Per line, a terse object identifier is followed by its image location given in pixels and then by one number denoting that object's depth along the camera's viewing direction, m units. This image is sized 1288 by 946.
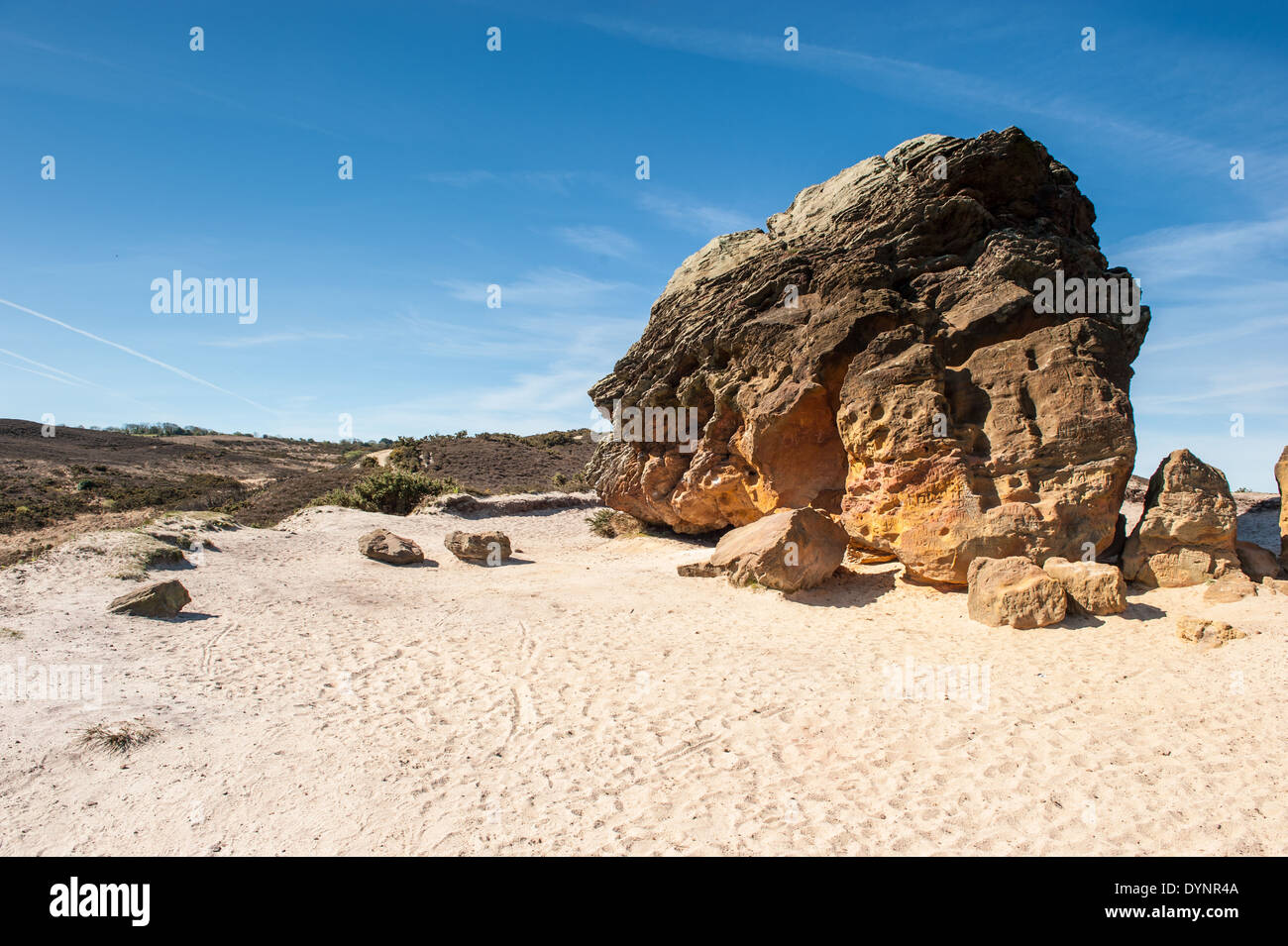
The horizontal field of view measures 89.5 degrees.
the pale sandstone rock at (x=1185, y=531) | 10.34
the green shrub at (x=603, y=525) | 21.47
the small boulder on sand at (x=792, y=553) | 12.29
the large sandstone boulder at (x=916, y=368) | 11.10
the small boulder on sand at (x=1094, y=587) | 9.61
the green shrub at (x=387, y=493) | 24.48
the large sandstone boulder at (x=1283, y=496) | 11.46
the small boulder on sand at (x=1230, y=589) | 9.53
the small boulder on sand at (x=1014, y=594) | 9.52
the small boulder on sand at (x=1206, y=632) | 8.32
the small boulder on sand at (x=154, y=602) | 10.51
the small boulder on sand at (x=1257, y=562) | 10.66
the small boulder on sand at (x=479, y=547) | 16.84
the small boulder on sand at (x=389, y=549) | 16.17
